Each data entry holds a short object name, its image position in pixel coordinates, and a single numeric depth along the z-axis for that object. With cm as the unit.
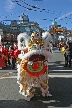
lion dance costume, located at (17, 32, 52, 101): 262
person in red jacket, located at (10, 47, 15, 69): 576
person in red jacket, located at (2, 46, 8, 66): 614
